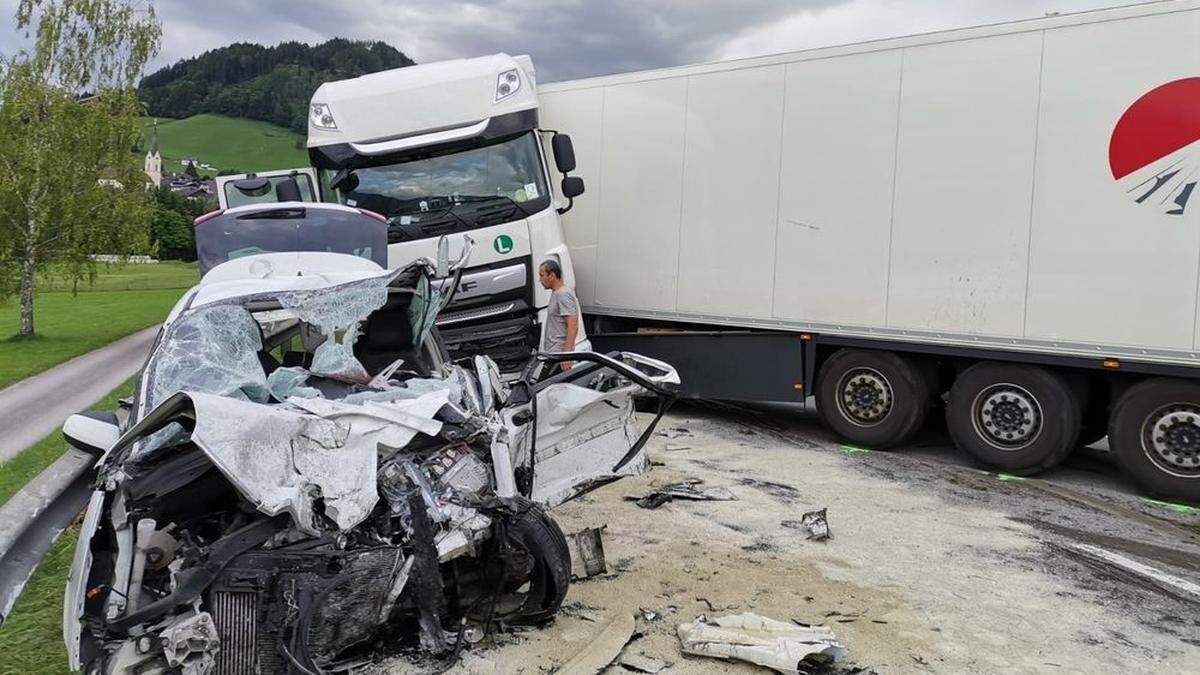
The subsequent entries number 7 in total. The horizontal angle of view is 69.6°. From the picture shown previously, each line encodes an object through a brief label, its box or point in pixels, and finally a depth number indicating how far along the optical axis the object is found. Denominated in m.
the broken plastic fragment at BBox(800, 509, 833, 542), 5.41
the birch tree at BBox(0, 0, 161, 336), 16.64
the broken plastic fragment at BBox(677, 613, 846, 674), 3.61
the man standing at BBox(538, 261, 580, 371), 7.62
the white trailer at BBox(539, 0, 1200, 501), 6.36
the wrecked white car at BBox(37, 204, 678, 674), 2.99
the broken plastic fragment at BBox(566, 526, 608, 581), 4.61
